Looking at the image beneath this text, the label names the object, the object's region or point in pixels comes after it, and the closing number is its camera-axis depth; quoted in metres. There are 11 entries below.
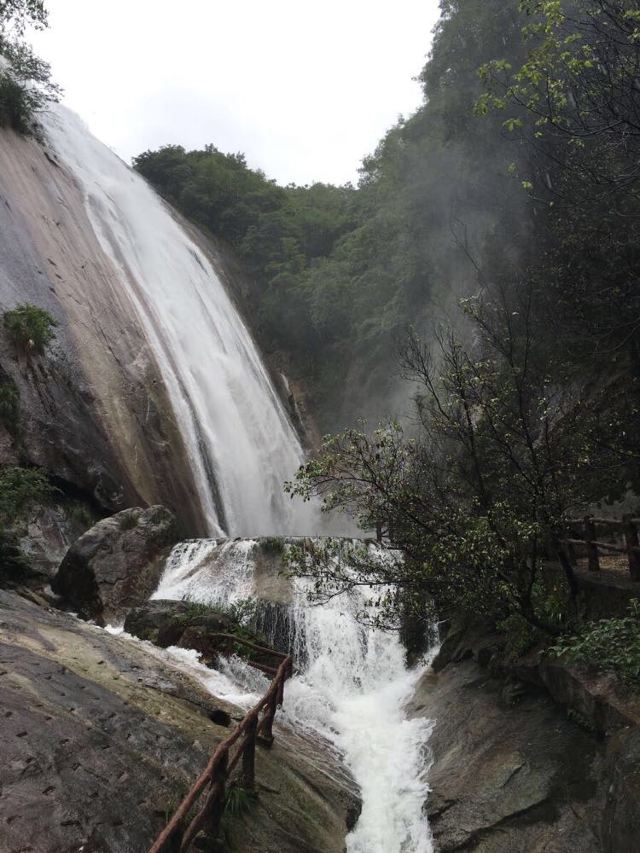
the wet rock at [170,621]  9.68
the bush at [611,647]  5.53
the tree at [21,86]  21.66
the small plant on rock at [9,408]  13.21
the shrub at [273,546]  12.90
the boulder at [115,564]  11.53
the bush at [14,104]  21.51
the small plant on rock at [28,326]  14.29
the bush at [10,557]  10.30
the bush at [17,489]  10.87
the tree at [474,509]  6.30
